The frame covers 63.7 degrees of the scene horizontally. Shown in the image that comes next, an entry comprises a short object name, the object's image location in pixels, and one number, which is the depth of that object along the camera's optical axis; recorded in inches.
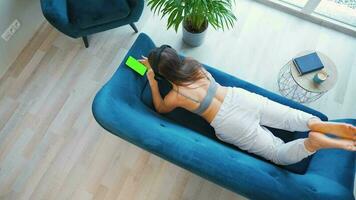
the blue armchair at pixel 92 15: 79.2
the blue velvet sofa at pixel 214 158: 50.0
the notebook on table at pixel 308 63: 73.3
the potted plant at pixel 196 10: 71.3
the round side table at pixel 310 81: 72.4
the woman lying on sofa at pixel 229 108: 60.6
